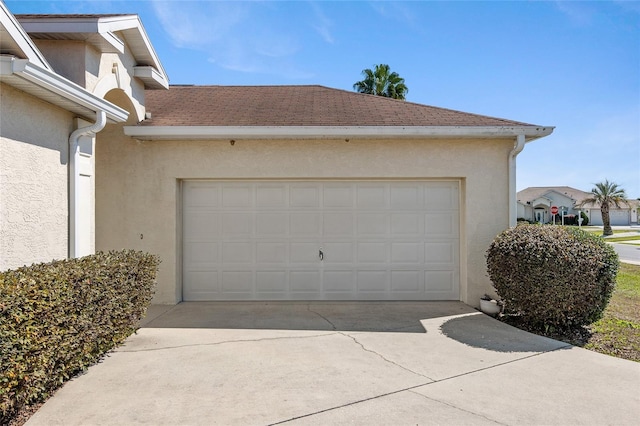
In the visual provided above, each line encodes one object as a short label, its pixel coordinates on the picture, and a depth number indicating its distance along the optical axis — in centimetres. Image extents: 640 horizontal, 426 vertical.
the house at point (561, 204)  5497
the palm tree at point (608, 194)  4153
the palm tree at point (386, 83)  2917
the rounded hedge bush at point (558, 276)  569
